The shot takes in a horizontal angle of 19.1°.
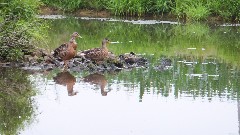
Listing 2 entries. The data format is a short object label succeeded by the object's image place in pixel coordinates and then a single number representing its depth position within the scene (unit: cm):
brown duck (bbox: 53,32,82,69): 1502
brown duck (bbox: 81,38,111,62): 1516
